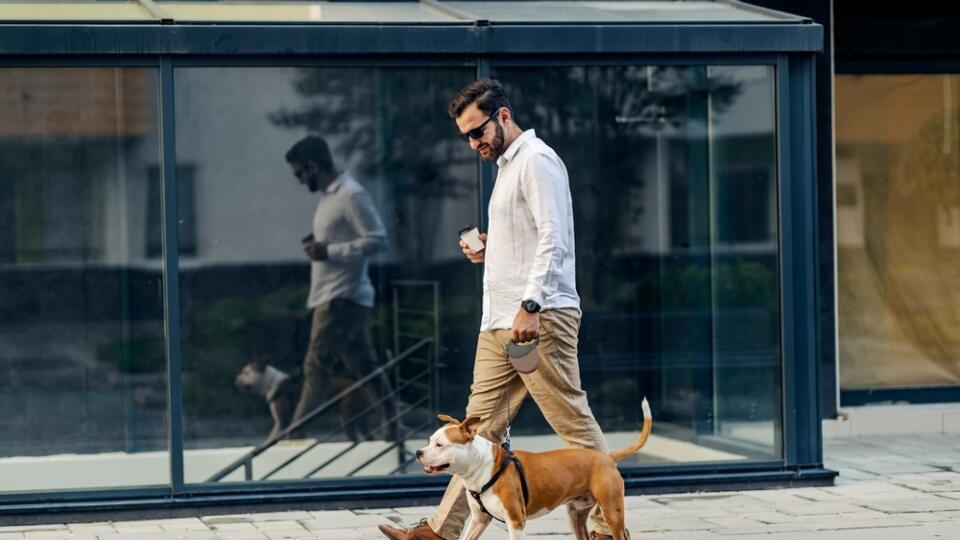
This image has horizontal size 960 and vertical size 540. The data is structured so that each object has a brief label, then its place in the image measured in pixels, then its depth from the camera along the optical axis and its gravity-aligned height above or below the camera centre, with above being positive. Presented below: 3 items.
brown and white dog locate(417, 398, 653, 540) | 9.82 -0.98
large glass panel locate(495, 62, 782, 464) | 14.53 -0.18
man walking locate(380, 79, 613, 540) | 10.58 -0.30
